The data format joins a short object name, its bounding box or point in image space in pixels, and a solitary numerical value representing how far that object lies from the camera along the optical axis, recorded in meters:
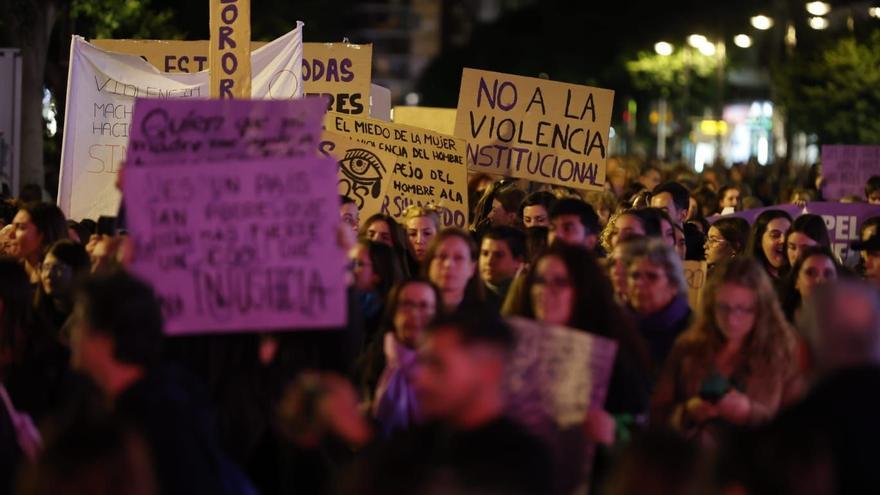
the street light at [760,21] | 49.03
